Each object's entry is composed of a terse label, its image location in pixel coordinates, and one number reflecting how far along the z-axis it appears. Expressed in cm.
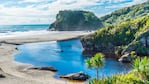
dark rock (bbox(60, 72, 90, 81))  6166
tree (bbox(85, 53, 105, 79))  5290
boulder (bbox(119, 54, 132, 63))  7872
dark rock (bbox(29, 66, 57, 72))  7152
